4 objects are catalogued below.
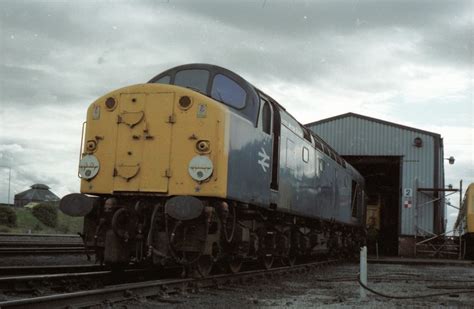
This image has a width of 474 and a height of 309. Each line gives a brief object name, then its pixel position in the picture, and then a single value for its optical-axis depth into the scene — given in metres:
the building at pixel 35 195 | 73.06
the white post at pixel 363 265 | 9.06
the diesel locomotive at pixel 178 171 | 8.97
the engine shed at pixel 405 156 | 26.75
